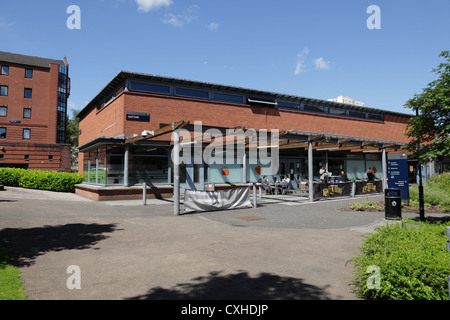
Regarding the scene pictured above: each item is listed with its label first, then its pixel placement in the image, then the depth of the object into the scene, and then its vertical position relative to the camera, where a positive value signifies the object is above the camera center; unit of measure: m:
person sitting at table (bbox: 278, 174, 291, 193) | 20.92 -0.68
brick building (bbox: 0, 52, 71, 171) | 38.66 +8.27
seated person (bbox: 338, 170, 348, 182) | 22.42 -0.31
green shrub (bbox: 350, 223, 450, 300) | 3.82 -1.32
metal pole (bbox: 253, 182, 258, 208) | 14.38 -1.26
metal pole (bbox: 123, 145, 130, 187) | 17.77 +0.31
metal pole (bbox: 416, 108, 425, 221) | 10.23 -0.98
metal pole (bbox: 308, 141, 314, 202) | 16.48 -0.29
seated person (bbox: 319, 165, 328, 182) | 21.29 +0.03
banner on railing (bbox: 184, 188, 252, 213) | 12.98 -1.18
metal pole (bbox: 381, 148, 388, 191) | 20.73 +0.58
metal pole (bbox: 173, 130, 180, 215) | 12.23 +0.01
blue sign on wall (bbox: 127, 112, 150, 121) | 18.70 +3.76
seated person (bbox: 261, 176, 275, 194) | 20.99 -0.83
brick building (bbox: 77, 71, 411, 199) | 18.12 +3.70
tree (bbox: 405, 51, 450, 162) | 7.51 +1.55
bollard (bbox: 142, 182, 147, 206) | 15.51 -1.05
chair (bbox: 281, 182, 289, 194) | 20.83 -0.91
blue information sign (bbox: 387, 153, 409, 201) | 14.19 +0.03
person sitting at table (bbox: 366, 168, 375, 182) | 21.19 -0.11
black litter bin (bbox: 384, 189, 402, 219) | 10.90 -1.13
